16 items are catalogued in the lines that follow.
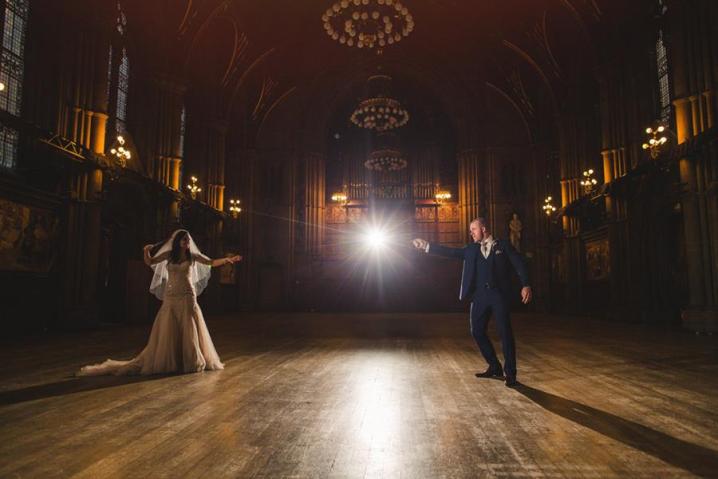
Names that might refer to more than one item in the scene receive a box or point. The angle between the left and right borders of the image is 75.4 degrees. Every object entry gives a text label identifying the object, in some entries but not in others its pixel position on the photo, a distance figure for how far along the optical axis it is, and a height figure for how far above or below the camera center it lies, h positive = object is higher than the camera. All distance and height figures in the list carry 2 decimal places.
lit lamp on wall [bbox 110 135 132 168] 13.67 +3.99
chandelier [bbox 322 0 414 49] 14.22 +8.49
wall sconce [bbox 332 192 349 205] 25.66 +4.93
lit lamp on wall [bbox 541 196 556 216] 21.23 +3.84
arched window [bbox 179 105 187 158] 21.78 +7.74
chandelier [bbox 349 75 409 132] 21.92 +8.35
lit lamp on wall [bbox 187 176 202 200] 19.17 +4.12
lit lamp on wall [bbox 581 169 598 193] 17.78 +4.13
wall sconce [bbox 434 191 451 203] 25.09 +4.92
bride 5.75 -0.47
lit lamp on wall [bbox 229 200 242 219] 23.50 +4.02
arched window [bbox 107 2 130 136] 16.23 +7.51
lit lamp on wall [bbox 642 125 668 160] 13.37 +4.23
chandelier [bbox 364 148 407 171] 24.05 +6.66
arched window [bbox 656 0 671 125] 14.83 +6.86
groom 5.07 +0.03
